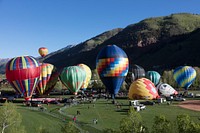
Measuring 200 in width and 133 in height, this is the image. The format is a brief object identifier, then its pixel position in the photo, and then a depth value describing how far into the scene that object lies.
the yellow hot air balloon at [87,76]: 95.72
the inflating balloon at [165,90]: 75.00
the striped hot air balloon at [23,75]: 62.75
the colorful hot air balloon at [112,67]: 70.25
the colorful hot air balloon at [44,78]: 78.31
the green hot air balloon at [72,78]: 79.38
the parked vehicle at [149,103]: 58.55
